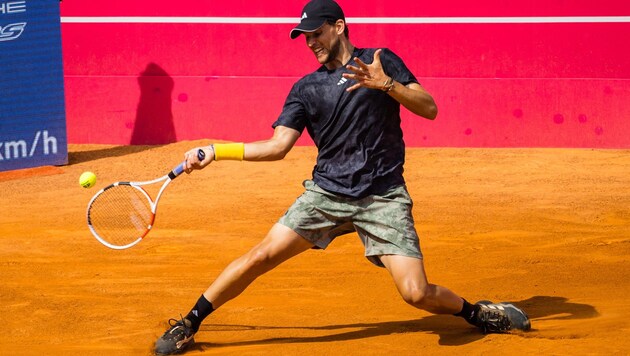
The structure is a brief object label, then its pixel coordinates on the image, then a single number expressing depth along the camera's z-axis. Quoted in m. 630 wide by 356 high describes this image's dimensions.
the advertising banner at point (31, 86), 26.64
